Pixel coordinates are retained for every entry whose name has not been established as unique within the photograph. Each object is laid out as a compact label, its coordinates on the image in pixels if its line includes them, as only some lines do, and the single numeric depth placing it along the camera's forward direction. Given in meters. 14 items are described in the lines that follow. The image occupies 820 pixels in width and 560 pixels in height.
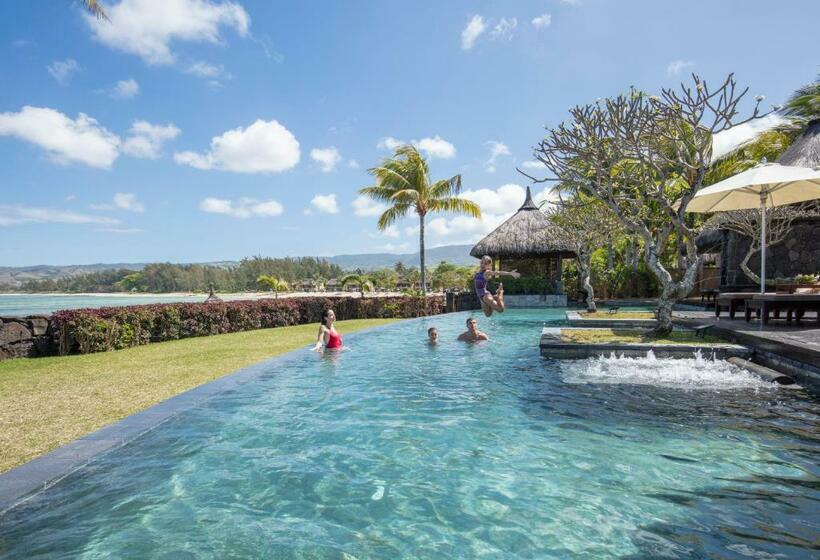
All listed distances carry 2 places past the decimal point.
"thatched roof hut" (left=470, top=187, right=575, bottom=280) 26.69
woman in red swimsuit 9.95
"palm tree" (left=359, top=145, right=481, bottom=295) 25.03
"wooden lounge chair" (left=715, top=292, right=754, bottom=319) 10.45
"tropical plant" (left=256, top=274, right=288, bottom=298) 38.52
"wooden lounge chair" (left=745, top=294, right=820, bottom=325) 8.62
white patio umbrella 8.70
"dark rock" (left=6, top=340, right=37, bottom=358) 9.48
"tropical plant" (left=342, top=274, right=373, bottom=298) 31.78
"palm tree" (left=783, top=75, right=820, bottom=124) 23.44
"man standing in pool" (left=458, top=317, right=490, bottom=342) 11.49
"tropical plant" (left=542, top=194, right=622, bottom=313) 18.53
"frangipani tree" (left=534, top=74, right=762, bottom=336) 9.27
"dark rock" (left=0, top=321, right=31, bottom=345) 9.35
